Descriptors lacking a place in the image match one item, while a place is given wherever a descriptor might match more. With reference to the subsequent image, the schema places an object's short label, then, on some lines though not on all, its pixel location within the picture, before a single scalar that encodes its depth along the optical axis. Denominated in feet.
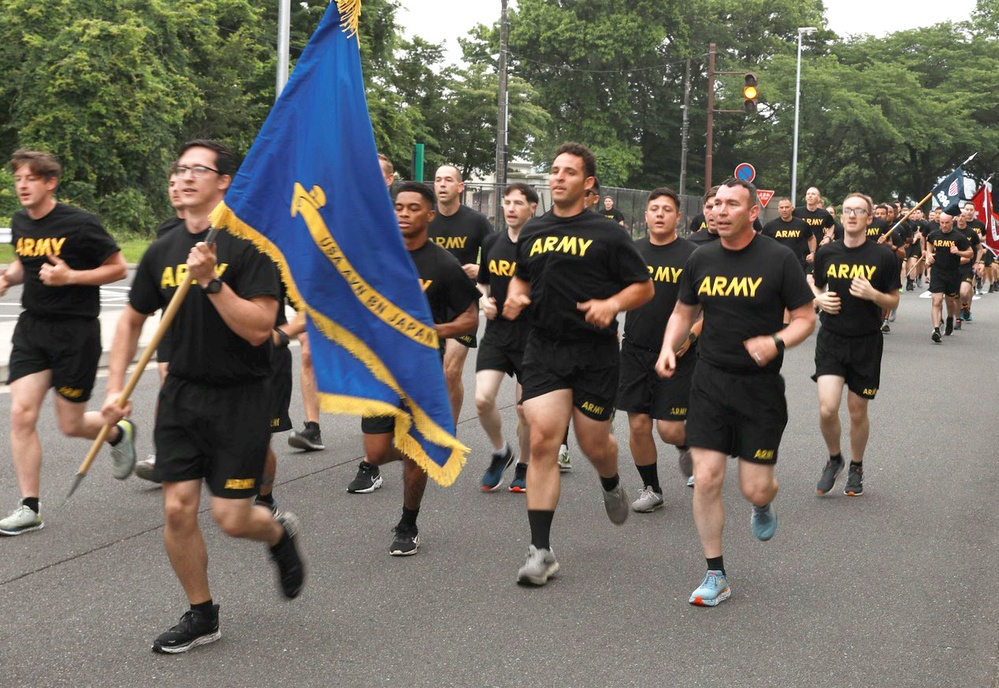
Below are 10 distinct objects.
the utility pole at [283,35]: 71.20
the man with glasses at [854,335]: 26.13
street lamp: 179.42
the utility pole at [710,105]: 119.85
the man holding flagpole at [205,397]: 15.35
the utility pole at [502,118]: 90.02
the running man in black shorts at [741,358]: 18.69
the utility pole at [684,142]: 141.38
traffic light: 89.97
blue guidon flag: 16.52
